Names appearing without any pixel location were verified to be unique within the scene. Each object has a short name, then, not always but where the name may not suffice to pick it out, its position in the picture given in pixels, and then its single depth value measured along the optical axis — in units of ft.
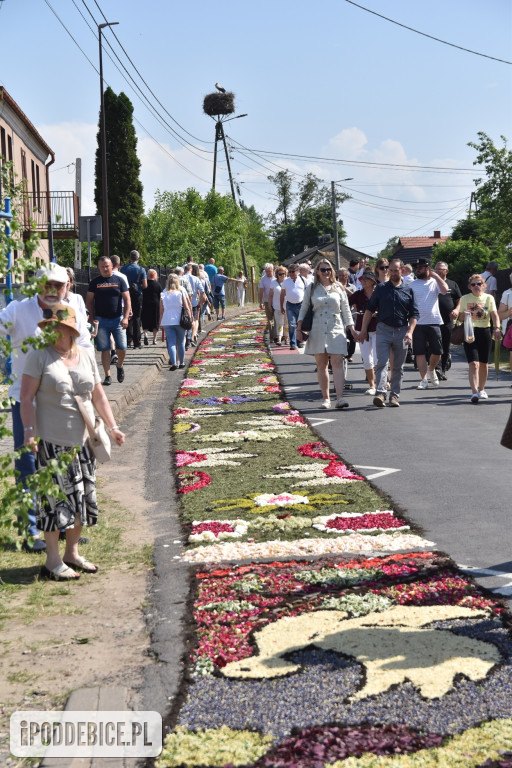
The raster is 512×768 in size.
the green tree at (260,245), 393.09
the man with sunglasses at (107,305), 50.19
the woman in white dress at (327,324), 45.42
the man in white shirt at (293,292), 73.10
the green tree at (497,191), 150.30
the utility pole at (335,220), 224.53
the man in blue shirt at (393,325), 46.11
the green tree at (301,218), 434.30
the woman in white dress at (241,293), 179.16
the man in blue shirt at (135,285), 74.54
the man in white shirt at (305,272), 75.36
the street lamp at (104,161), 100.41
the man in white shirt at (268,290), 83.61
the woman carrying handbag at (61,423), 19.57
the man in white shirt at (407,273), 62.28
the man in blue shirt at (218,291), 110.42
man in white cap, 20.62
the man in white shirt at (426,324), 53.72
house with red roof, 382.22
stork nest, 214.48
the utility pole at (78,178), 130.72
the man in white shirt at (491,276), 68.23
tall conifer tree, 166.30
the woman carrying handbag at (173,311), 61.72
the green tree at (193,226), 185.16
